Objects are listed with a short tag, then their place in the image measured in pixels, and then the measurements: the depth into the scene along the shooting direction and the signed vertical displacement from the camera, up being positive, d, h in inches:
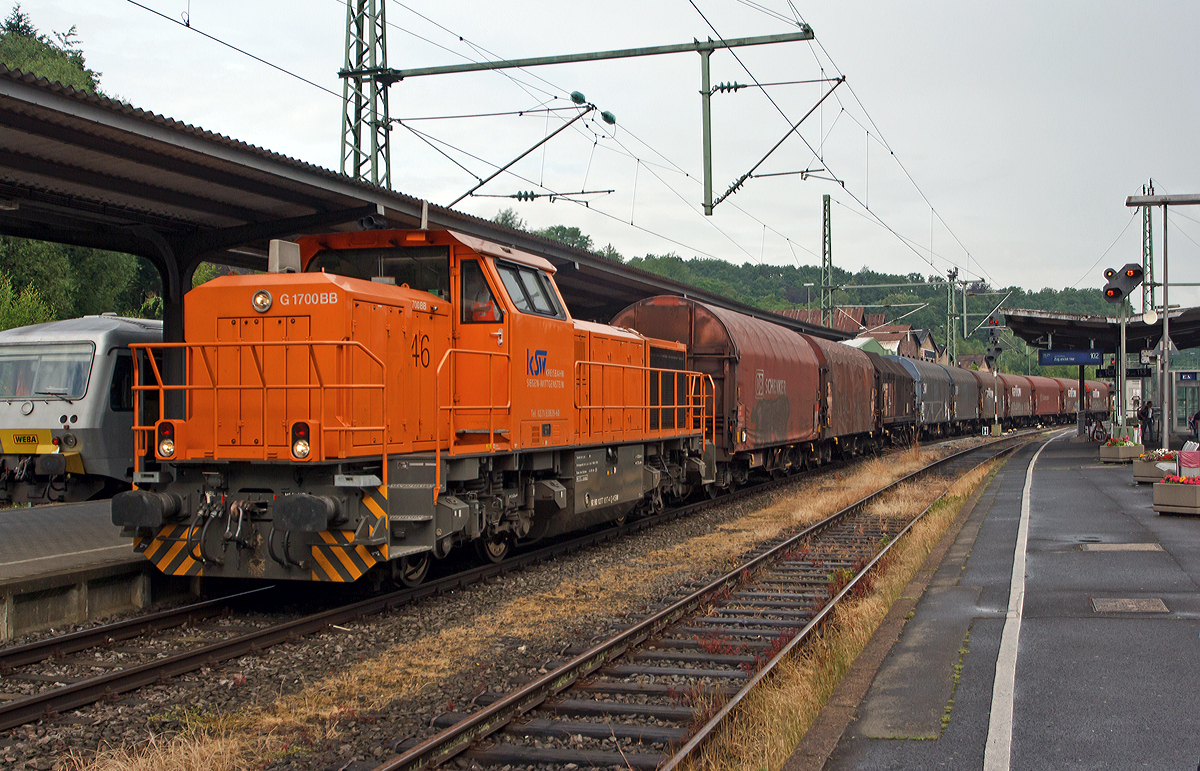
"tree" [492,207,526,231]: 3828.7 +786.6
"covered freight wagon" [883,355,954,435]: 1389.0 +20.0
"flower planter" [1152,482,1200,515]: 532.4 -52.5
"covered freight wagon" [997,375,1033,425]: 2137.1 +19.1
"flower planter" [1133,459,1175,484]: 715.4 -50.4
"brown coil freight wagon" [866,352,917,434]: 1126.4 +14.5
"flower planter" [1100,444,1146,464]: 974.4 -48.8
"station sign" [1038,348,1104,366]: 1408.7 +76.0
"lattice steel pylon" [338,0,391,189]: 573.6 +196.8
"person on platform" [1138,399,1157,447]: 1338.6 -22.9
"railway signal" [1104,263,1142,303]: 772.0 +103.7
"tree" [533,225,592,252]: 3799.2 +713.9
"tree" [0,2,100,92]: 1239.5 +514.1
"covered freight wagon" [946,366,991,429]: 1677.4 +15.8
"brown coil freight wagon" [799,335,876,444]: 901.8 +14.6
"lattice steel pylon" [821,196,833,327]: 1663.4 +250.5
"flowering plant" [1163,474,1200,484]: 543.2 -42.3
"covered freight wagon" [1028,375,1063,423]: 2456.2 +23.0
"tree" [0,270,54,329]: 1005.2 +105.4
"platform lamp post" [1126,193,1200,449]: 709.3 +157.2
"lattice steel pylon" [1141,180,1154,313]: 1395.9 +249.7
